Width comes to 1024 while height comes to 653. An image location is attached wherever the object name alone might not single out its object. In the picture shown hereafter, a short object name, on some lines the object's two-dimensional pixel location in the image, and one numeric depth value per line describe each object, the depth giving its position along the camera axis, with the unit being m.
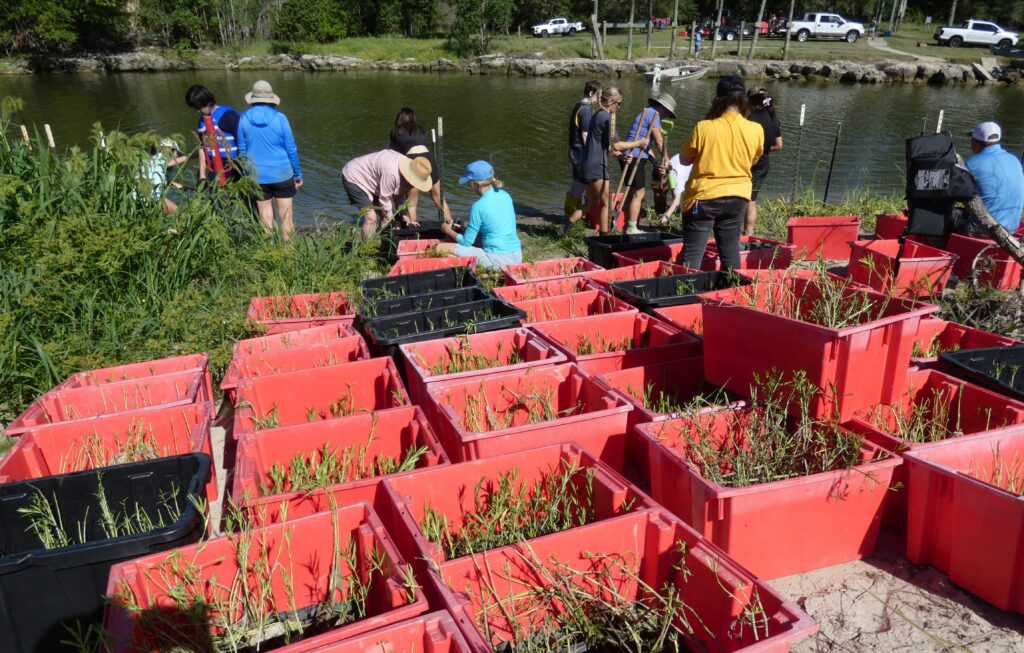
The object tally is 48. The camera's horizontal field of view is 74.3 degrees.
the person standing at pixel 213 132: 6.20
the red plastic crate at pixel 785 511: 2.45
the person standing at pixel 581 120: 7.04
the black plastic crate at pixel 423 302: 4.34
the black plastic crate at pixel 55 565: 2.13
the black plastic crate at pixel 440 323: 3.86
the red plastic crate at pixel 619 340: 3.67
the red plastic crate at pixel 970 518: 2.31
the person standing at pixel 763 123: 6.61
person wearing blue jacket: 6.04
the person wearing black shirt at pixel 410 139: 6.63
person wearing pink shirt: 6.33
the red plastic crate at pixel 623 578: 1.96
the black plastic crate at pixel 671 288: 4.30
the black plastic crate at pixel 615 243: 5.78
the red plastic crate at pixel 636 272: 4.87
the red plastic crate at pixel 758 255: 5.50
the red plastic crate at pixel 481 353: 3.35
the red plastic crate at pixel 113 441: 2.97
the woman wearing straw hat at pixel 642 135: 7.21
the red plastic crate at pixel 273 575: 1.90
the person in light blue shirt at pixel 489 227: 5.27
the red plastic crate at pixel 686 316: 4.16
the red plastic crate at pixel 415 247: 5.66
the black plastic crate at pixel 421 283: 4.61
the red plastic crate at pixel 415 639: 1.74
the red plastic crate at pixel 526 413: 2.81
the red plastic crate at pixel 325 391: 3.44
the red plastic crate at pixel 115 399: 3.22
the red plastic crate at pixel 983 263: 5.22
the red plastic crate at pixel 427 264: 5.25
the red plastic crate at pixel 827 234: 6.46
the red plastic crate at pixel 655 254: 5.70
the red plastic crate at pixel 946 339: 3.59
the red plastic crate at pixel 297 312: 4.29
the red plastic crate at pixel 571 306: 4.43
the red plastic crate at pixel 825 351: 2.67
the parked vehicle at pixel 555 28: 44.28
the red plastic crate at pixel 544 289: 4.66
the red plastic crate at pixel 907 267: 4.65
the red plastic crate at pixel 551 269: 5.04
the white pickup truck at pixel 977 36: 36.94
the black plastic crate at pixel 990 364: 3.18
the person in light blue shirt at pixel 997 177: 5.22
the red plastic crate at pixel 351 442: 2.83
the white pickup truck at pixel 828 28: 40.44
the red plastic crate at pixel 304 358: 3.71
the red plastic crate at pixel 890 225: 6.38
